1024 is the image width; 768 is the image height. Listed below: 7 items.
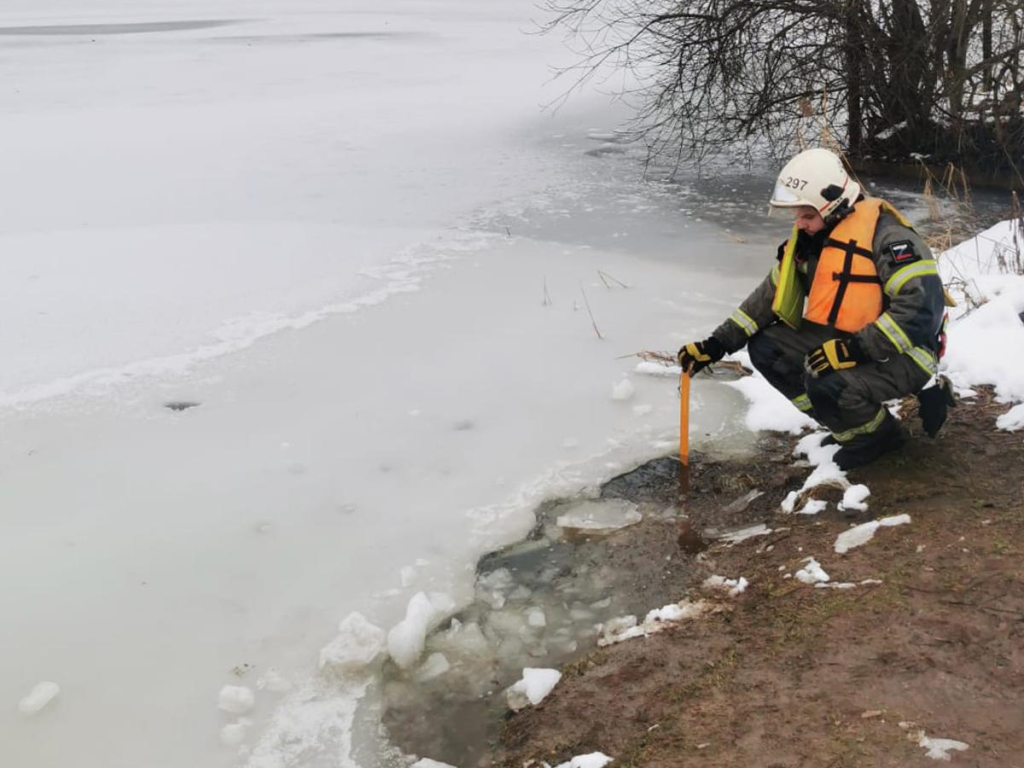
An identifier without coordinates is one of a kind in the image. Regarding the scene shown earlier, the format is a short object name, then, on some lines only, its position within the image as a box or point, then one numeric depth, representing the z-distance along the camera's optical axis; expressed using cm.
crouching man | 321
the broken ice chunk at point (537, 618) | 312
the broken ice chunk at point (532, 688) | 278
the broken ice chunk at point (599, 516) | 363
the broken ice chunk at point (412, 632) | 296
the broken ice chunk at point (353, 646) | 294
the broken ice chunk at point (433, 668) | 292
